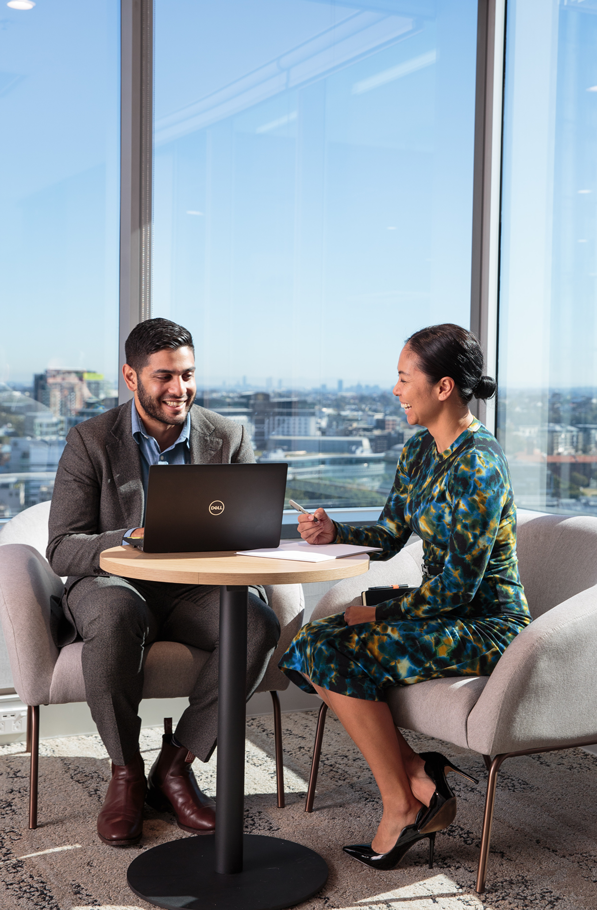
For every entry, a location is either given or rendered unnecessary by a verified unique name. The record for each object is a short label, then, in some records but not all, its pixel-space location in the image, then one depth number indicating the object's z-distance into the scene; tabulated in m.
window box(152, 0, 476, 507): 3.21
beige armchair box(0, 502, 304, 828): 2.23
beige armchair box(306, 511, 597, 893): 1.94
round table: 1.85
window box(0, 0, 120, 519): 3.00
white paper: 1.93
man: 2.19
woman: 2.07
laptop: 1.85
